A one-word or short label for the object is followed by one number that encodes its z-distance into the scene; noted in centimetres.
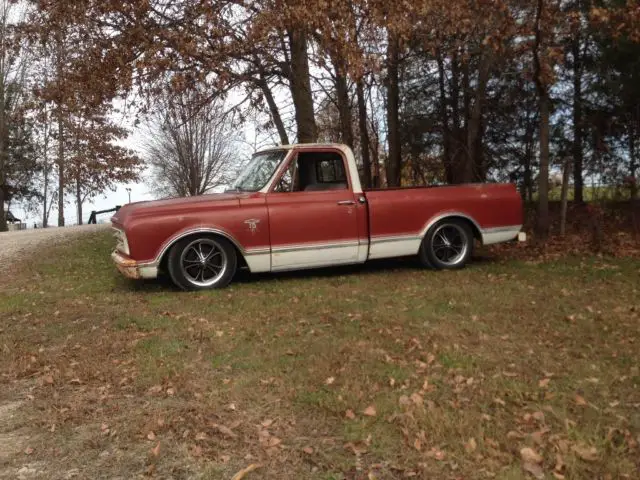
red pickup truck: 711
